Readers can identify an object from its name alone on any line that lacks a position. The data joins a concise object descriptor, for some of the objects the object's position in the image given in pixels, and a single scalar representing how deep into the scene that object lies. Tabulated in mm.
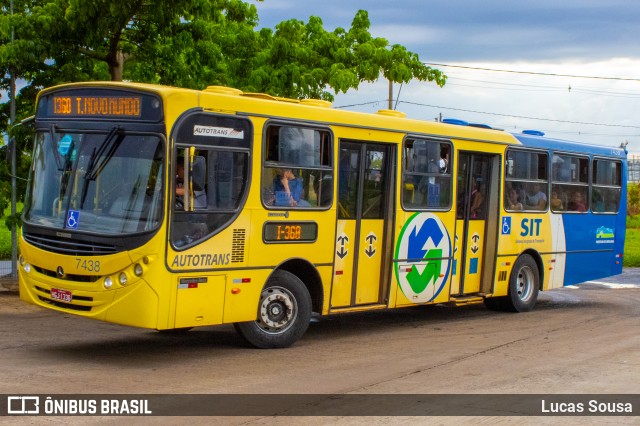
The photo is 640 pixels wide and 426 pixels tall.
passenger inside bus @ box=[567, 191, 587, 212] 17453
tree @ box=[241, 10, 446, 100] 20562
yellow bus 10242
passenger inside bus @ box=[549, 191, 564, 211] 16969
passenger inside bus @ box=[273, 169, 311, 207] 11570
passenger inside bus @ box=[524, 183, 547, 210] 16375
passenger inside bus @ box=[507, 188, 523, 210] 15867
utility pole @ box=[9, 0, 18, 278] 16844
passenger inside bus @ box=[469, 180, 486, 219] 15117
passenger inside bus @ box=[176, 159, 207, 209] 10359
